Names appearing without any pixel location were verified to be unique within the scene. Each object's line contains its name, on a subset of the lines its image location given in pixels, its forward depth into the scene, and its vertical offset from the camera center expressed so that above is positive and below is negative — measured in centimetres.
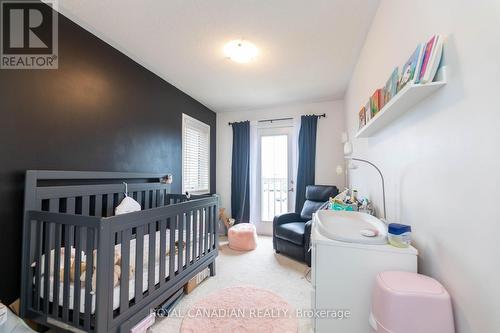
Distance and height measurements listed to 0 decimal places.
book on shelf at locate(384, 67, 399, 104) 124 +49
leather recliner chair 263 -80
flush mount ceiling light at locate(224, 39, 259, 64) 211 +119
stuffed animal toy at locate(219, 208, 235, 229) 389 -96
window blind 338 +18
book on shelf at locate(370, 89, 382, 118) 152 +48
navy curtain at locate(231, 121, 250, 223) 403 -13
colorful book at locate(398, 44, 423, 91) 98 +48
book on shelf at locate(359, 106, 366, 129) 197 +48
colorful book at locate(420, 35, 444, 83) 89 +44
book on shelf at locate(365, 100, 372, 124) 173 +46
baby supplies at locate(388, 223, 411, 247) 109 -34
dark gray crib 121 -58
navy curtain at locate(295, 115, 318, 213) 367 +14
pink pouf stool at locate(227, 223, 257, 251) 314 -105
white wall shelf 92 +33
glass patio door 394 -9
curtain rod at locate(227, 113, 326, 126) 370 +87
